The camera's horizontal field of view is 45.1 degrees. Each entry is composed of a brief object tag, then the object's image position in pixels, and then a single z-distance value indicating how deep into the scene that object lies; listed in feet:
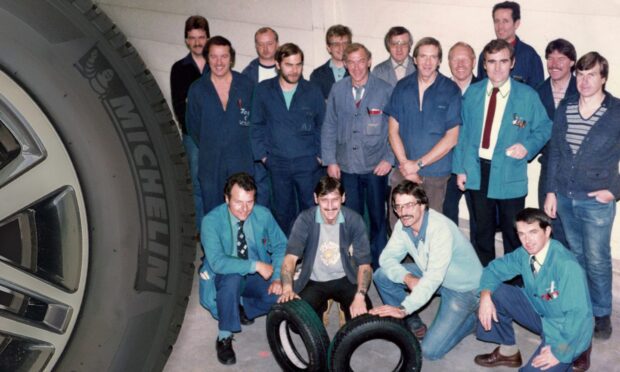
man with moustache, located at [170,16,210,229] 20.18
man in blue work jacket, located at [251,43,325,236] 18.19
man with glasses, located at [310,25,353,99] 19.16
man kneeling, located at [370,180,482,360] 14.47
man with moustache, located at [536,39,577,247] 15.93
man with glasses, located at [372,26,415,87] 18.01
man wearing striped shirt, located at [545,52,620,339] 14.30
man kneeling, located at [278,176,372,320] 15.55
